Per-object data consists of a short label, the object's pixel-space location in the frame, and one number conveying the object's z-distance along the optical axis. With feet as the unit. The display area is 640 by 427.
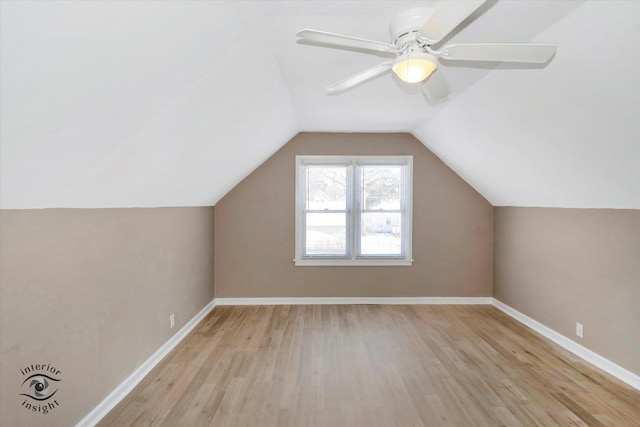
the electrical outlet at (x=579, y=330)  10.57
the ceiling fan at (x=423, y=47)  5.06
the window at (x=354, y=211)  16.14
